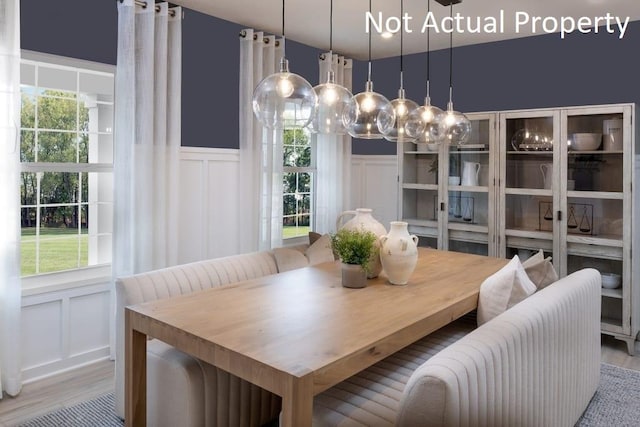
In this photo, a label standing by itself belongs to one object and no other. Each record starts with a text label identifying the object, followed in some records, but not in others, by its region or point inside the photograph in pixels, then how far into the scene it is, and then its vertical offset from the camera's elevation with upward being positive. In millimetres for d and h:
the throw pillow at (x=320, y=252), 3506 -271
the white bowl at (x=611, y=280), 3834 -501
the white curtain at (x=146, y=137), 3355 +521
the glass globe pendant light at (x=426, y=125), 3098 +568
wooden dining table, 1627 -443
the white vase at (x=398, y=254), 2607 -208
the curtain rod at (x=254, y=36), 4098 +1456
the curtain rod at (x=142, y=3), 3364 +1402
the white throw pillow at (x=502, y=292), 2582 -402
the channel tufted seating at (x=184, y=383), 2227 -774
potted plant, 2525 -203
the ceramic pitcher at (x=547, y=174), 4105 +333
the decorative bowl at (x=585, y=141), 3889 +573
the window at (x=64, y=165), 3230 +311
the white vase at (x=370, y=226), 2760 -72
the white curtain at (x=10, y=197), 2842 +85
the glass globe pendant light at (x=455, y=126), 3328 +584
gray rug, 2689 -1110
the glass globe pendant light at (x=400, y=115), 3031 +593
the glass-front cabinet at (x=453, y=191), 4445 +213
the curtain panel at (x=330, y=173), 5016 +408
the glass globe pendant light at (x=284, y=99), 2291 +522
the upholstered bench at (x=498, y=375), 1488 -593
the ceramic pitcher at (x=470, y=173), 4523 +373
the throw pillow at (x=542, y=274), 2957 -349
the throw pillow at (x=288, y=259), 3404 -312
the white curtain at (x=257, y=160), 4121 +442
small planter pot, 2566 -317
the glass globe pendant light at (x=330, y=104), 2549 +553
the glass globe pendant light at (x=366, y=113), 2679 +536
